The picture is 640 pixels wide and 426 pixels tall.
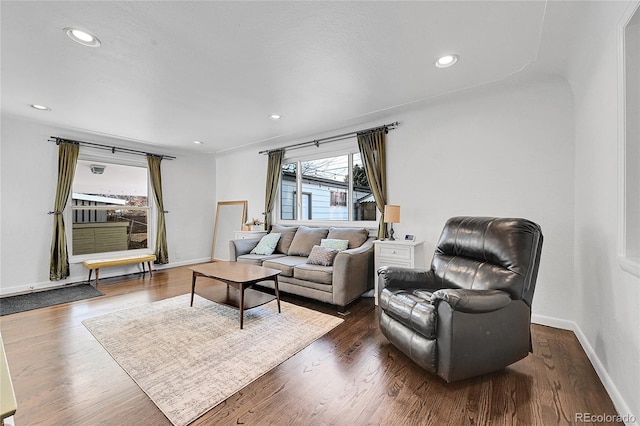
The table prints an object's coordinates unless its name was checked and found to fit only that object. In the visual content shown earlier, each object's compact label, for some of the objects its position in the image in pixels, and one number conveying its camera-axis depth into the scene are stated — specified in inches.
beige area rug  70.4
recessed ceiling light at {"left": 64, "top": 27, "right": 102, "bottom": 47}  78.6
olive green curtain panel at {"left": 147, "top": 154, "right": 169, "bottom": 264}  213.3
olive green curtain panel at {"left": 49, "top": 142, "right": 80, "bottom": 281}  165.3
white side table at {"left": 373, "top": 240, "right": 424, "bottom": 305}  125.6
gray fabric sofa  123.6
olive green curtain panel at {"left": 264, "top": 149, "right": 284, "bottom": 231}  204.1
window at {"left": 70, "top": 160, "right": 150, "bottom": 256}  183.6
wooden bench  171.5
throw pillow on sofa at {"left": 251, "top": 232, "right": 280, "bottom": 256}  172.1
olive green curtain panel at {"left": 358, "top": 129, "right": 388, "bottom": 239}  151.2
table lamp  134.8
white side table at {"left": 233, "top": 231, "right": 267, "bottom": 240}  200.4
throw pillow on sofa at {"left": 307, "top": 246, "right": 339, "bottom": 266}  134.8
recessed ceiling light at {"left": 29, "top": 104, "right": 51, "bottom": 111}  132.5
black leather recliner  69.6
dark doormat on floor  130.2
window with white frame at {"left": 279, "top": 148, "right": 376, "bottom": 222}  169.3
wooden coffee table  108.4
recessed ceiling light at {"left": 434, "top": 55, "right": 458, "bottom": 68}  93.2
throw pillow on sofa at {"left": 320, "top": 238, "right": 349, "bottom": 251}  149.0
